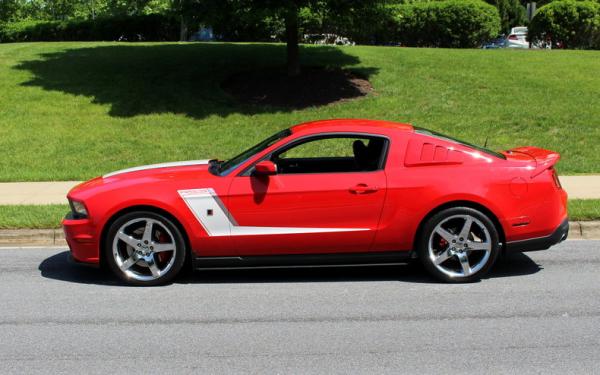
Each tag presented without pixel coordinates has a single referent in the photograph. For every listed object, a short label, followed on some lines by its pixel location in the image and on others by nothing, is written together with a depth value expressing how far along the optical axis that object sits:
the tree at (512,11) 50.96
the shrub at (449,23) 24.70
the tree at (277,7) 15.41
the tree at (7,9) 38.19
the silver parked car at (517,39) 38.09
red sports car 6.43
